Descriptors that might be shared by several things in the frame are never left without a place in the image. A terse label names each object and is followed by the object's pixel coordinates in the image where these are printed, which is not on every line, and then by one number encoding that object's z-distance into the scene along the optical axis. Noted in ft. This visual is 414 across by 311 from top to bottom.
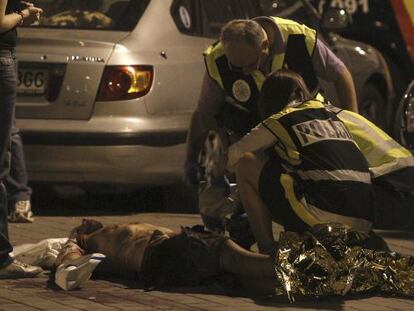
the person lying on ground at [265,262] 48.88
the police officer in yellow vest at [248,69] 53.36
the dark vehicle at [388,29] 94.84
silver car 67.21
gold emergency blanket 48.83
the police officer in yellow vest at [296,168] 50.57
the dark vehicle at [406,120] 70.85
